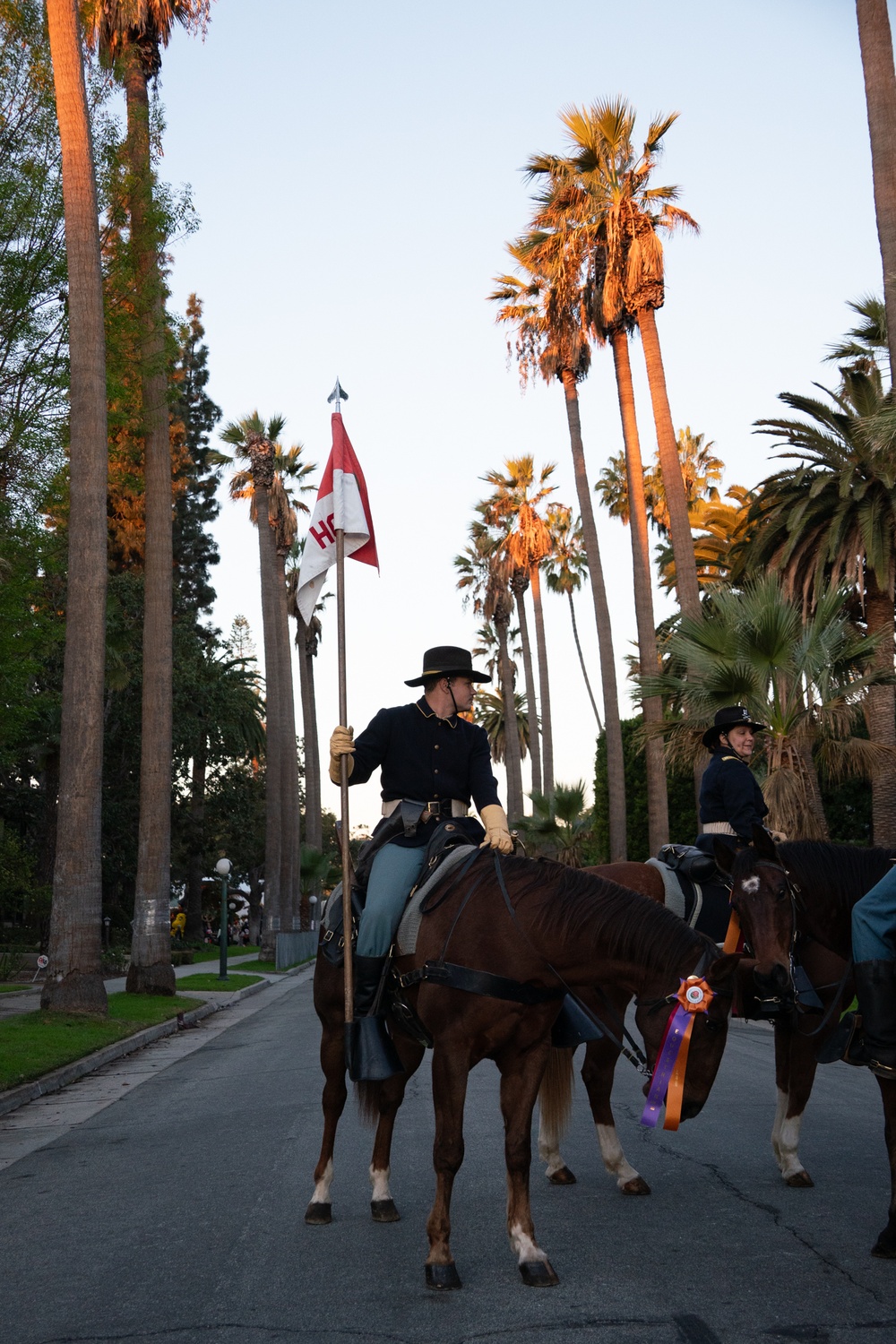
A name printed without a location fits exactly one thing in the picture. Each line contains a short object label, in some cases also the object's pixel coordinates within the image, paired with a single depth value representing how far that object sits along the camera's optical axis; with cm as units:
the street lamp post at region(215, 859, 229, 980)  3353
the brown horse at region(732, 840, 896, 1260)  634
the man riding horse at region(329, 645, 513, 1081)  652
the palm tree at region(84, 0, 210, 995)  2288
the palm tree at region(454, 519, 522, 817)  5688
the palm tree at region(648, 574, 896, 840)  1780
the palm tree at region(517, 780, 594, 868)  4319
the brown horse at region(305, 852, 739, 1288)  522
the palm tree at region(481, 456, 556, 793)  5291
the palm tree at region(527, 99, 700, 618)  2888
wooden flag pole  631
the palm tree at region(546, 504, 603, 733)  5875
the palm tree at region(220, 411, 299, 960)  4300
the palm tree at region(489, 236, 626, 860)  3228
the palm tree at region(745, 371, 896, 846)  2623
